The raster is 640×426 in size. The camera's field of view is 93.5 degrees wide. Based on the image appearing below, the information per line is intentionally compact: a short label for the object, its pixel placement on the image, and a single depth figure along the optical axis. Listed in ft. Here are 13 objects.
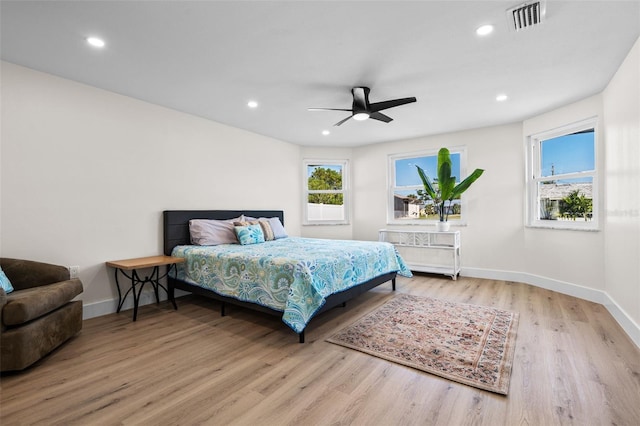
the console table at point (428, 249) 16.29
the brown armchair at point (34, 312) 6.70
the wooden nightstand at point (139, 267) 10.34
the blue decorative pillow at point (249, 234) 13.34
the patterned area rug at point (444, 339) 6.89
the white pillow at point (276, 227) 15.44
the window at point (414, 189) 17.33
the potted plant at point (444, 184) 15.65
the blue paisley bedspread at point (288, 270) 8.55
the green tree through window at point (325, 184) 20.40
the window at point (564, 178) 12.47
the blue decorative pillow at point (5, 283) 7.65
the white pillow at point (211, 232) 12.93
